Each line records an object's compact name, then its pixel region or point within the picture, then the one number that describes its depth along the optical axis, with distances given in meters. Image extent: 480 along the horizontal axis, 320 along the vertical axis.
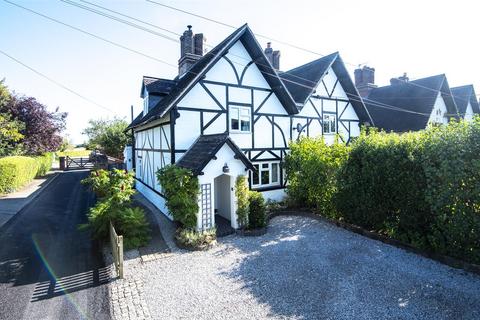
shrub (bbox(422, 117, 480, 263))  6.54
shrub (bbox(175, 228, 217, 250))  8.59
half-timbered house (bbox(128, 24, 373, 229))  10.26
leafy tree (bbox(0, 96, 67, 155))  23.70
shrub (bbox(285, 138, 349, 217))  11.34
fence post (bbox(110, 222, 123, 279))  6.72
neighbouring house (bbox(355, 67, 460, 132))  21.53
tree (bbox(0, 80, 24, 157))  18.83
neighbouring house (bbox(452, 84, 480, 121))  26.38
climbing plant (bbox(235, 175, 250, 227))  10.10
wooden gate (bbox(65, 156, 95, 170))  32.72
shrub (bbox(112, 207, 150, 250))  8.68
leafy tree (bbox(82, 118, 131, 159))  35.84
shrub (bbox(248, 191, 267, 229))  10.16
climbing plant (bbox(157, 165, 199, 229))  9.09
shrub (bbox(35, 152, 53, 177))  24.75
